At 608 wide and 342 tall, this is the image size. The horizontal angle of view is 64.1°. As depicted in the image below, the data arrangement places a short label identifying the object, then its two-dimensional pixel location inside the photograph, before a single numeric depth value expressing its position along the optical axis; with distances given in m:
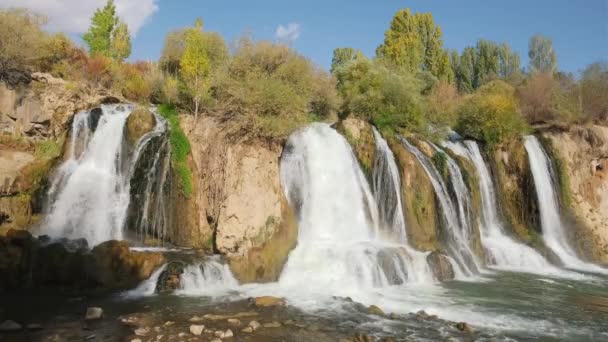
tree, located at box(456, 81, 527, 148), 24.75
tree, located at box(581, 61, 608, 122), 27.56
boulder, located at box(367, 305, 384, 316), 11.49
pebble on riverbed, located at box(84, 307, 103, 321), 10.13
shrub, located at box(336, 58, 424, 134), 22.84
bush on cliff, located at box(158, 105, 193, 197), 16.12
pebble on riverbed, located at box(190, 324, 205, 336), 9.35
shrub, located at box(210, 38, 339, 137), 17.62
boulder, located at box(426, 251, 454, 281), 15.96
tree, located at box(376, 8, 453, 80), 42.28
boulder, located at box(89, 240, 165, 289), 12.45
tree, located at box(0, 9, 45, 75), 17.86
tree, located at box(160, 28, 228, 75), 25.66
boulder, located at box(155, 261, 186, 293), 12.49
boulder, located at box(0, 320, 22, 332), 9.34
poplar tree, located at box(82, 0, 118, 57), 38.10
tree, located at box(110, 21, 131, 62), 37.59
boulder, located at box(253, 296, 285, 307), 11.55
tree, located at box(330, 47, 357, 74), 52.72
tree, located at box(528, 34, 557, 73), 58.19
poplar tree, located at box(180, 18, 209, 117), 18.84
